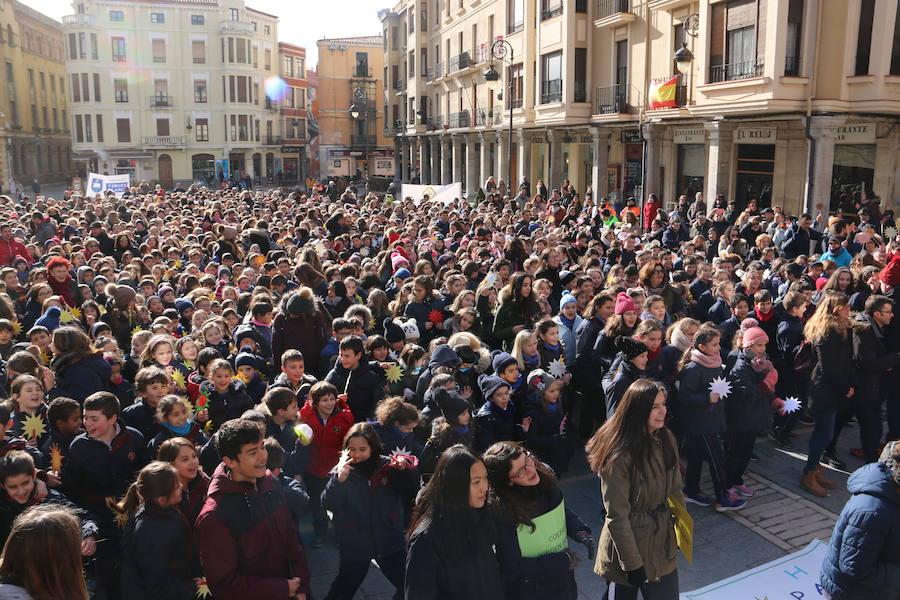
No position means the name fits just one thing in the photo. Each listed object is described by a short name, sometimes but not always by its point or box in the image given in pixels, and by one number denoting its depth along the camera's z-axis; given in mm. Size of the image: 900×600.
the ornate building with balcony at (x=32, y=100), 55531
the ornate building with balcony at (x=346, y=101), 68062
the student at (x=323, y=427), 5480
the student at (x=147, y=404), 5430
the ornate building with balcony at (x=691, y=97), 18125
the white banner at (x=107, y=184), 25297
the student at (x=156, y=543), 3836
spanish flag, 22281
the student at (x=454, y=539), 3543
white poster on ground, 5160
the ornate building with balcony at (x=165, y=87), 58219
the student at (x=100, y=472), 4656
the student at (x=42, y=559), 3031
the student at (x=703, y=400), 6172
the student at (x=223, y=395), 5785
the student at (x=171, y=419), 5113
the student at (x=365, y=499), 4484
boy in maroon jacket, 3602
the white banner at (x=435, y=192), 21203
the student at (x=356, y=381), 6211
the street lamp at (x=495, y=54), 22092
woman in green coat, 4207
